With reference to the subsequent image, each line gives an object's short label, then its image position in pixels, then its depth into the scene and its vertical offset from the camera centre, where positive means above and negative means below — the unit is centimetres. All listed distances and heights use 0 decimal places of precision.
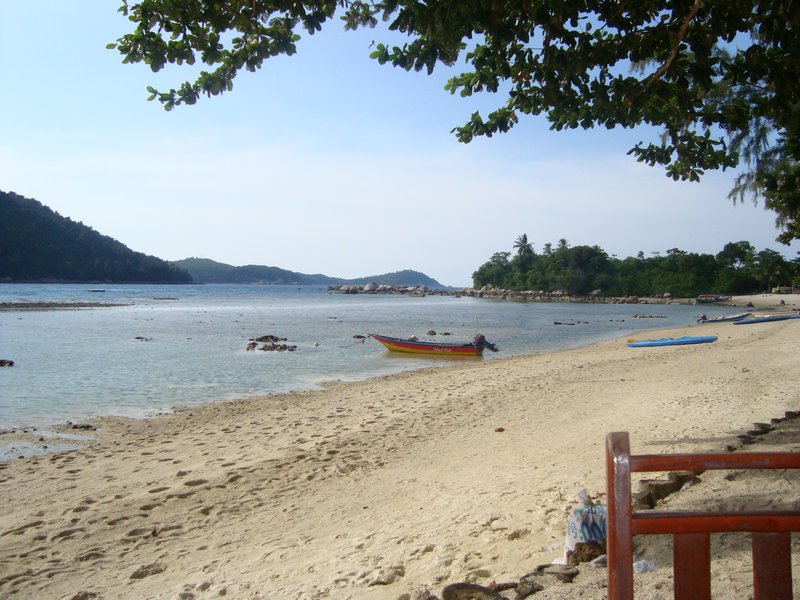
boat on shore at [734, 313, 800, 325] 3503 -184
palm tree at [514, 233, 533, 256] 12638 +979
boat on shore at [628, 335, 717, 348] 2428 -213
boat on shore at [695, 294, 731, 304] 8269 -145
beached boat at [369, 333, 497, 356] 2473 -225
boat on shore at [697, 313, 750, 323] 3916 -207
